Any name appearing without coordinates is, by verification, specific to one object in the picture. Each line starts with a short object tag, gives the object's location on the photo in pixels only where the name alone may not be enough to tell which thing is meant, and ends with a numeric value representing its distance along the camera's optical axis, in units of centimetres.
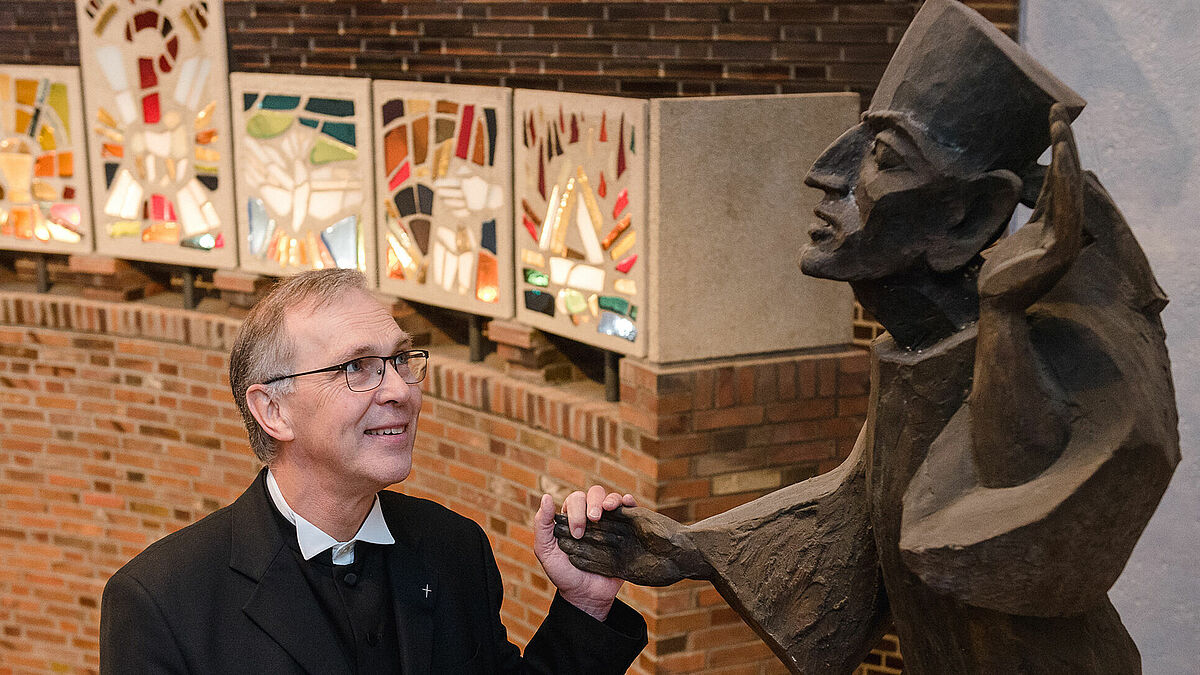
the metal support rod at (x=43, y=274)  602
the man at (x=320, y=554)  215
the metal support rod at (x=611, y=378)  432
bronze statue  155
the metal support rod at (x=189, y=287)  575
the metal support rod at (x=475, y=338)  489
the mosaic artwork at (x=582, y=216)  402
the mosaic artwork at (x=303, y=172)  511
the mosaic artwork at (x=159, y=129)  557
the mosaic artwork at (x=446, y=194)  464
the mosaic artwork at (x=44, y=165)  586
